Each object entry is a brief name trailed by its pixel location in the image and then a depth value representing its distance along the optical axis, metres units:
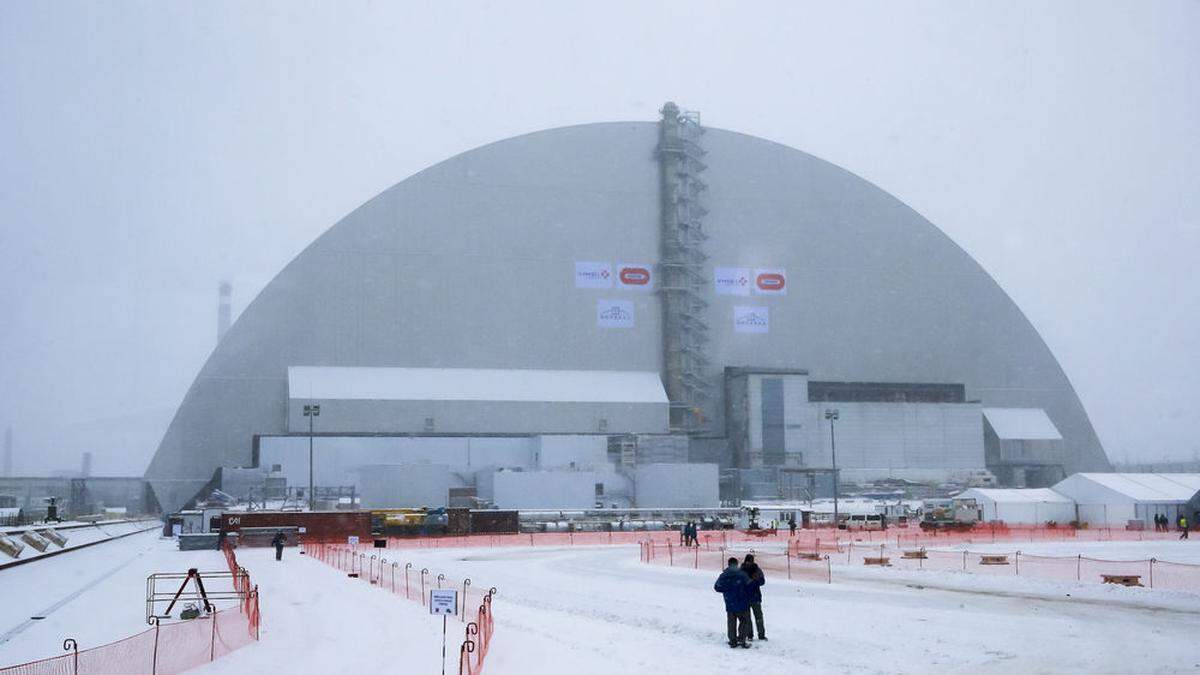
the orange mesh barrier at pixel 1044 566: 28.20
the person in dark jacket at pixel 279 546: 43.12
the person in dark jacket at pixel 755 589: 18.00
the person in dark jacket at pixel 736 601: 17.38
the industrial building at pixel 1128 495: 60.94
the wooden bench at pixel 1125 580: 26.08
